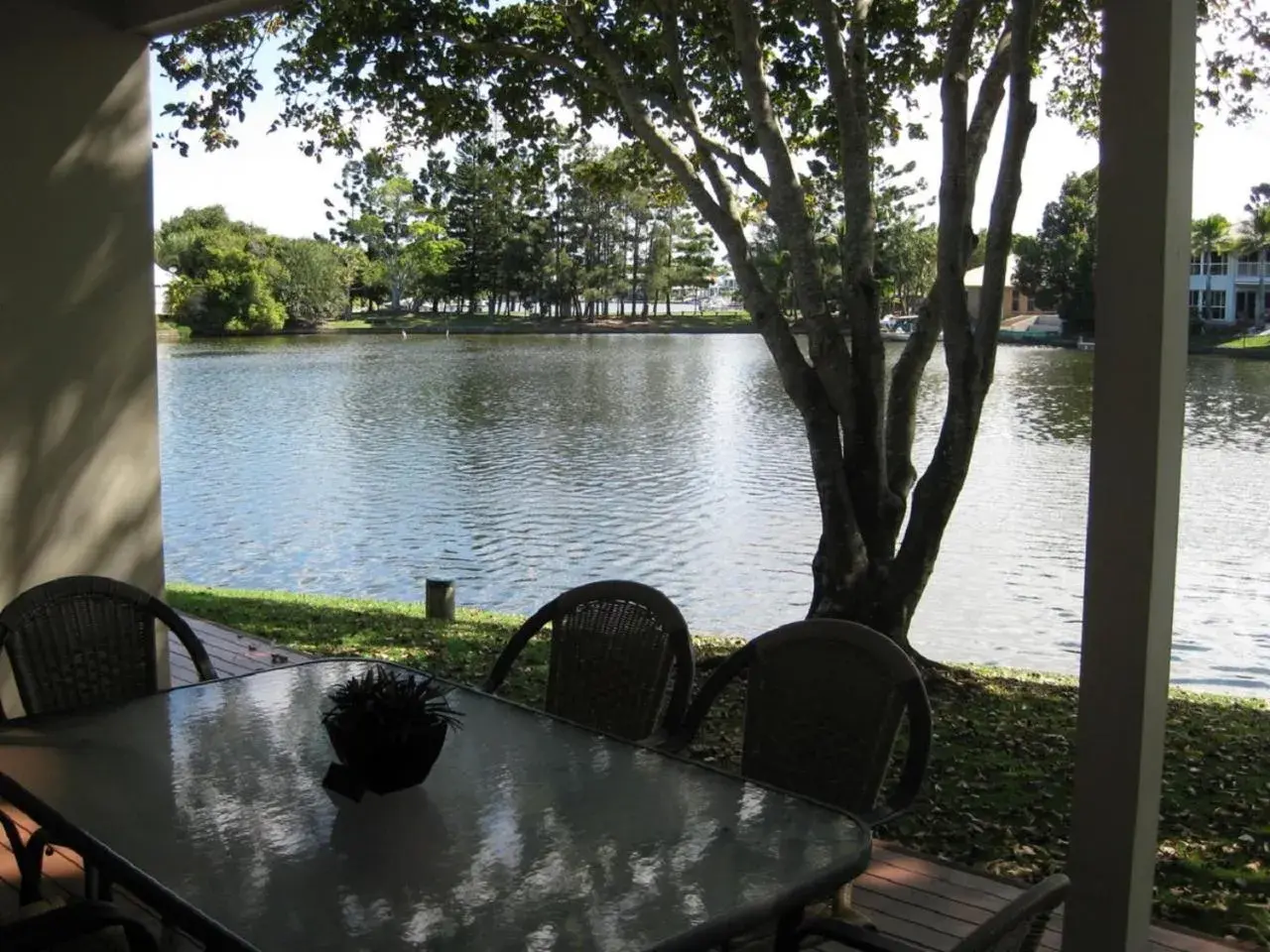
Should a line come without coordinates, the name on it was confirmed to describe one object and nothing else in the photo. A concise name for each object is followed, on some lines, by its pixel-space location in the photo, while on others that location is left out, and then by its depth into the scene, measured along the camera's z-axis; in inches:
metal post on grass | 250.8
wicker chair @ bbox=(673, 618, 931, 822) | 83.3
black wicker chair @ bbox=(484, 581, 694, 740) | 98.5
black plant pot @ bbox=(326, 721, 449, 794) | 70.2
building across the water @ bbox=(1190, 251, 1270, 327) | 1362.0
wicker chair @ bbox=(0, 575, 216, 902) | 96.8
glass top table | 56.8
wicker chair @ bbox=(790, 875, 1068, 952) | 49.7
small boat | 1480.2
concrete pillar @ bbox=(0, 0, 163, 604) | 131.9
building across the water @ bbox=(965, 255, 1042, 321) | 1752.0
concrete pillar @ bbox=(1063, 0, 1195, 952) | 70.6
